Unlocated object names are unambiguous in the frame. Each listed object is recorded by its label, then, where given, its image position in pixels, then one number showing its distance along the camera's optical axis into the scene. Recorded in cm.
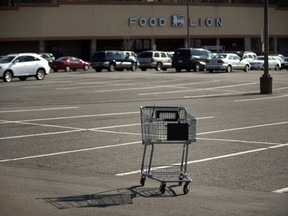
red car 6016
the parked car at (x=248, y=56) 5979
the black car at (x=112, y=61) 5516
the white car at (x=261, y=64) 5809
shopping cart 885
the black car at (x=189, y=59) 5159
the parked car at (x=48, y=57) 6488
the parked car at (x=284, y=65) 6122
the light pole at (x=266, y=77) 2759
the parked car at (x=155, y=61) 5681
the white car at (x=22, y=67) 3809
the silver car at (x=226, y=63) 4962
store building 7562
